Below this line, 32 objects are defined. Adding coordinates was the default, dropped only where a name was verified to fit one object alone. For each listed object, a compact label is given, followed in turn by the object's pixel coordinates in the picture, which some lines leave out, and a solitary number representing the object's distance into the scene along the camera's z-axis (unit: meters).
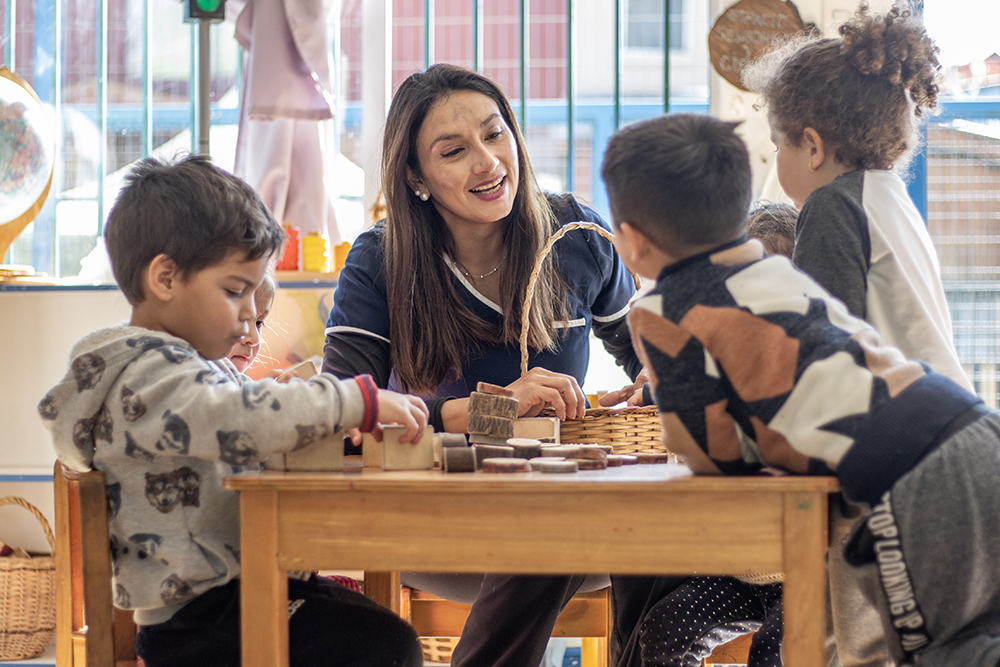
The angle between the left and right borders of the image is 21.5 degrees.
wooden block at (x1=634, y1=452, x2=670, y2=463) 2.24
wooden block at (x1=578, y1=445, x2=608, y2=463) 2.19
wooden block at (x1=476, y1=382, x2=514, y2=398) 2.29
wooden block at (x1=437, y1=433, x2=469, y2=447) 2.20
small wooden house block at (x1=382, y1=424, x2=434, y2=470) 2.18
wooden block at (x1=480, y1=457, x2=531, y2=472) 2.14
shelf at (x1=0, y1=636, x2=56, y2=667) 3.43
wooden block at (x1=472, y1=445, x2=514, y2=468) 2.19
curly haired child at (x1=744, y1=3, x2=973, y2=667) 2.35
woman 2.67
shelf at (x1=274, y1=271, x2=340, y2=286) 3.71
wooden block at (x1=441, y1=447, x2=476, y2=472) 2.15
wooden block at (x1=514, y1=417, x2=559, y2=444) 2.34
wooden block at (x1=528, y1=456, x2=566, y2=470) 2.16
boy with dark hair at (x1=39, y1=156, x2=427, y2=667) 2.15
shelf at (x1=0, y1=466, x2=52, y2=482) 3.53
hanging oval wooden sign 3.94
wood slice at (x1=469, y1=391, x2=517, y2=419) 2.27
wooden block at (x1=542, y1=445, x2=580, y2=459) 2.21
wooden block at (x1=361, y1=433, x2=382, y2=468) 2.23
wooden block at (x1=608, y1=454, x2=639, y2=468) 2.22
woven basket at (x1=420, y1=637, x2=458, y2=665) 2.98
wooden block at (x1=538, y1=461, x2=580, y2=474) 2.14
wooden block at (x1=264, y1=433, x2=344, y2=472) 2.16
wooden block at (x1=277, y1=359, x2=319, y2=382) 2.29
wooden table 2.09
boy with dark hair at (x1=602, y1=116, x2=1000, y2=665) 2.10
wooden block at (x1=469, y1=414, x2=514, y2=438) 2.26
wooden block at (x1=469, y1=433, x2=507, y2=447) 2.26
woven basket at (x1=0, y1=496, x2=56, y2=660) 3.43
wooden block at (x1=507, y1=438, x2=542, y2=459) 2.23
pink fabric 3.84
